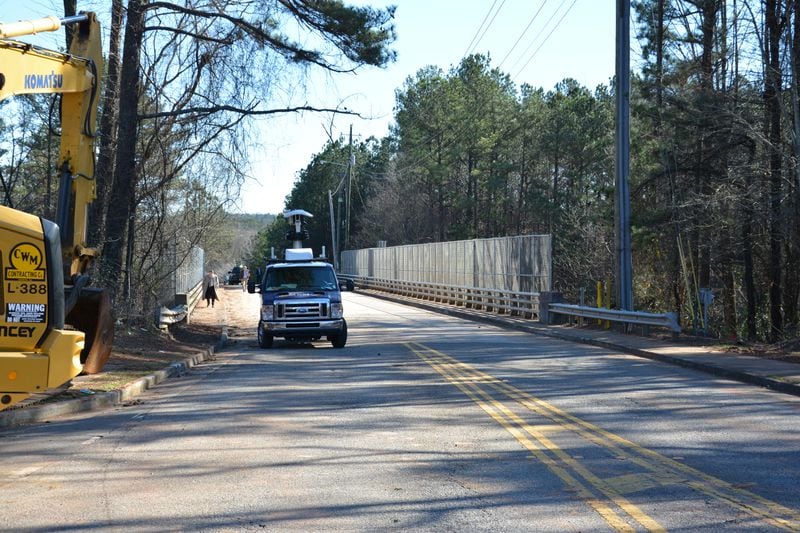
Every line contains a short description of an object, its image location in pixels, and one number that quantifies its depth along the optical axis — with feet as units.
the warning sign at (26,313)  26.21
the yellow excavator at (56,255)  26.02
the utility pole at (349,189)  234.91
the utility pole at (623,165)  79.87
